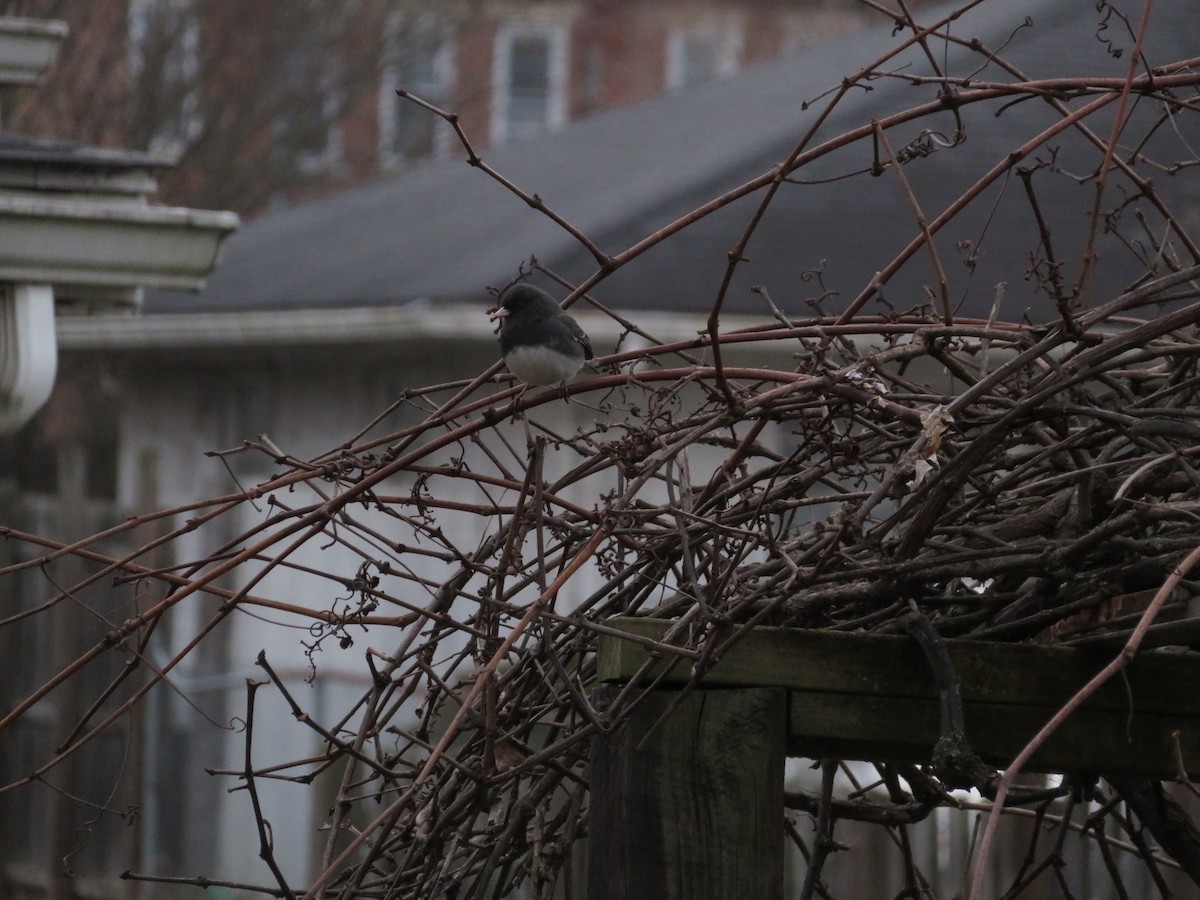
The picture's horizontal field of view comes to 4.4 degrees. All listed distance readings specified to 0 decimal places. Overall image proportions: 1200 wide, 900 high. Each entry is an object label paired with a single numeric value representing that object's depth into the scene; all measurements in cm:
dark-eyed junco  2047
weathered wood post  1959
